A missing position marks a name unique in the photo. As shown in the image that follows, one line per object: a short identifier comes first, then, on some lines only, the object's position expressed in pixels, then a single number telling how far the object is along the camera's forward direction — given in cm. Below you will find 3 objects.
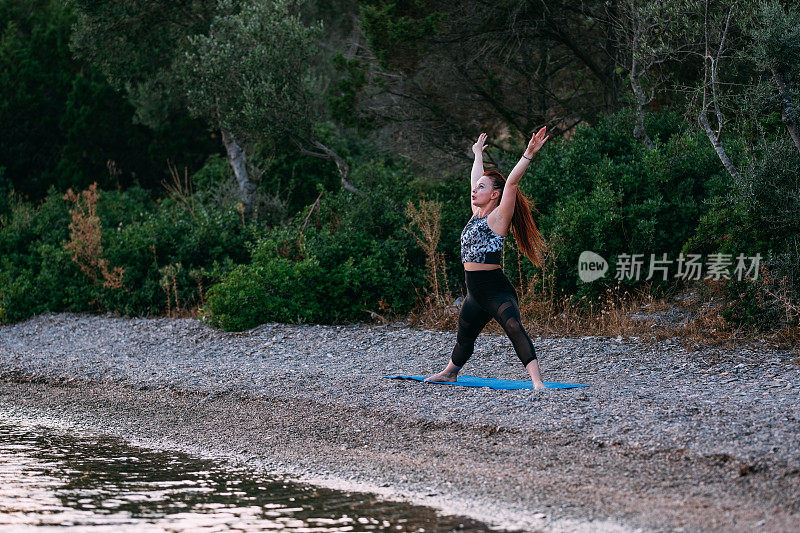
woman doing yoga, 1491
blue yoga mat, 1577
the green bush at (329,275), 2425
